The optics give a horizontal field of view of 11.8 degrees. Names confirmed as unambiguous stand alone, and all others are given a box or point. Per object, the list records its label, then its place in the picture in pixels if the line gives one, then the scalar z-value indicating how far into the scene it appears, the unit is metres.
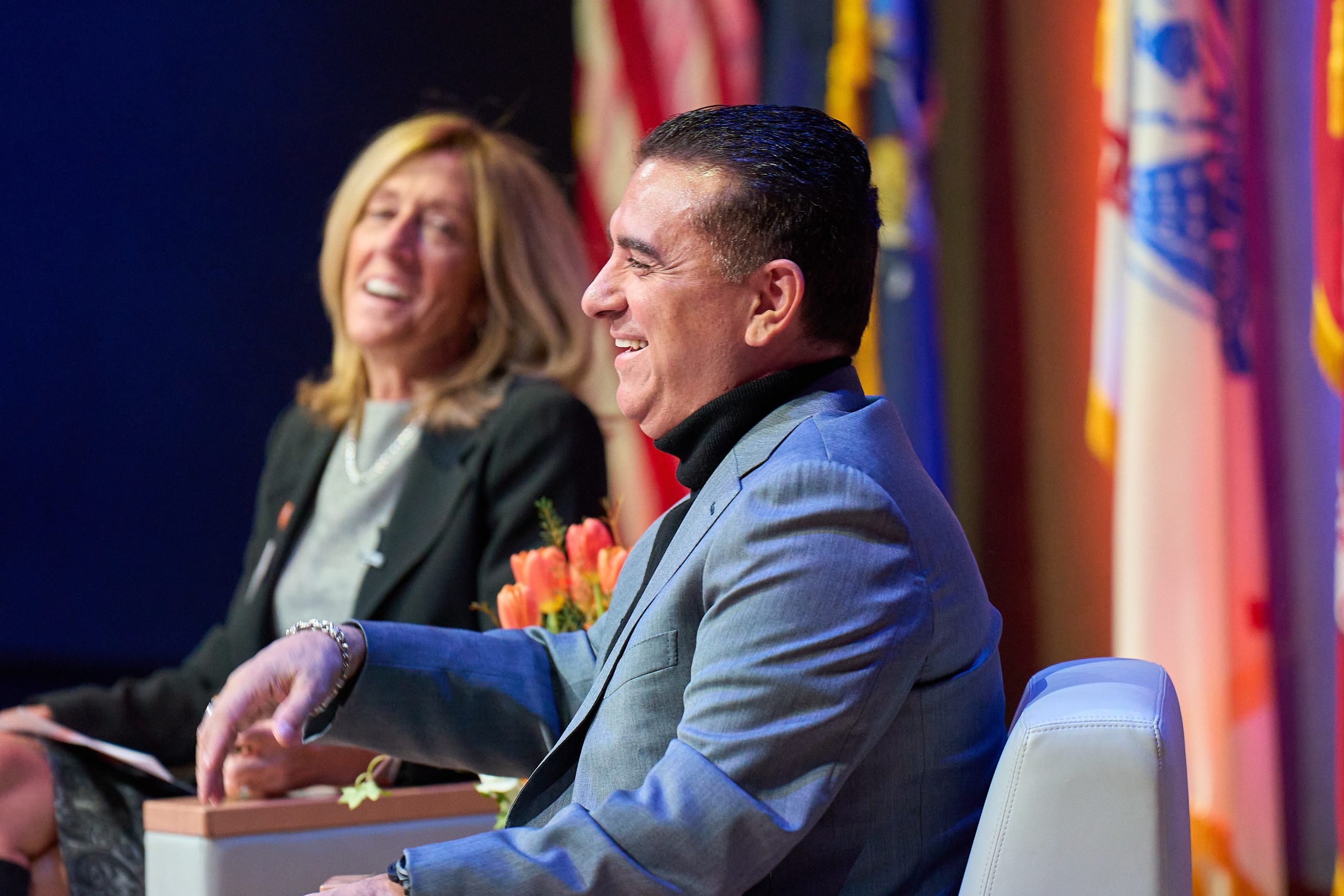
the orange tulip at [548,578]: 4.87
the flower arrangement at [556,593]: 4.86
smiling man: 4.27
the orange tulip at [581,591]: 4.87
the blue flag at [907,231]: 7.10
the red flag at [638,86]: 8.46
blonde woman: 5.29
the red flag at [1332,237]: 5.36
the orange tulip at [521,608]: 4.88
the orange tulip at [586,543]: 4.88
